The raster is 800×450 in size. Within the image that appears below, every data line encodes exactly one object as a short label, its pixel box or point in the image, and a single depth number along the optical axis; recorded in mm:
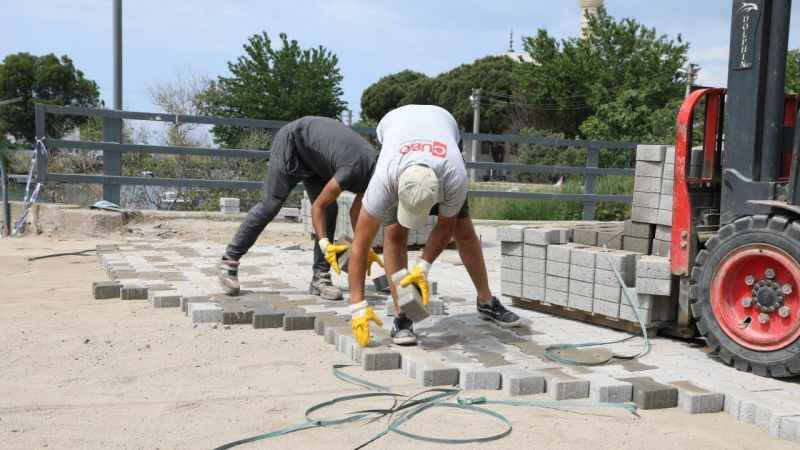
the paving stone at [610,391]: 3439
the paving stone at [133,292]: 5566
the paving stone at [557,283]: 5020
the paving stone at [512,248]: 5348
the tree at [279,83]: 29453
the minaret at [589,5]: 37062
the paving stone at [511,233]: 5354
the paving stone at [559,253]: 4986
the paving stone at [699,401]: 3367
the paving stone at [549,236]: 5141
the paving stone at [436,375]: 3656
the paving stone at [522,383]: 3559
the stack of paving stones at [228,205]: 10672
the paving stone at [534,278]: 5191
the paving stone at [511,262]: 5359
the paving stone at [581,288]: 4852
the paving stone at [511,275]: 5375
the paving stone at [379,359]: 3916
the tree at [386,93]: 48094
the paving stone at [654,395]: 3391
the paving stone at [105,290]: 5609
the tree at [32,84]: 38781
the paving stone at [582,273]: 4828
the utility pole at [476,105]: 36250
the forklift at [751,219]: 3707
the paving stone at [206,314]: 4875
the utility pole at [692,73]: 28881
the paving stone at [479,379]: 3637
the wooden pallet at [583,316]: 4676
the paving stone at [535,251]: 5168
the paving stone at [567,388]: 3494
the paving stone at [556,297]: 5035
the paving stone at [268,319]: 4797
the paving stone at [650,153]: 4730
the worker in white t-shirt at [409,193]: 3885
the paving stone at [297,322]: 4758
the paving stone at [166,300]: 5316
